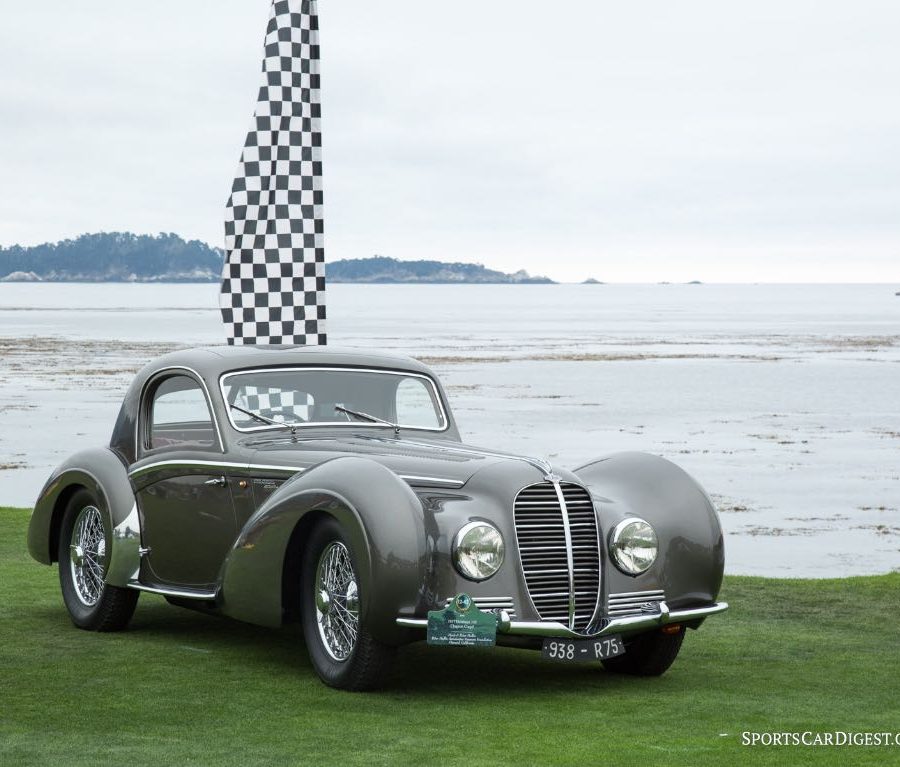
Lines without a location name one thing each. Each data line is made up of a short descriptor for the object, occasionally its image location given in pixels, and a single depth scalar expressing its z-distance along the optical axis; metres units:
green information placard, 13.28
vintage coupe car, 13.60
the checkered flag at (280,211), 22.81
